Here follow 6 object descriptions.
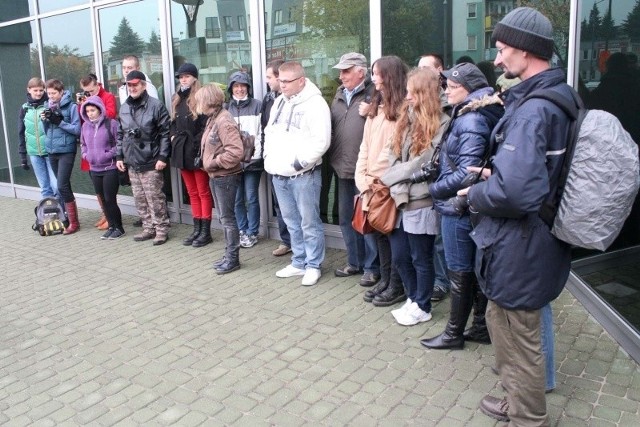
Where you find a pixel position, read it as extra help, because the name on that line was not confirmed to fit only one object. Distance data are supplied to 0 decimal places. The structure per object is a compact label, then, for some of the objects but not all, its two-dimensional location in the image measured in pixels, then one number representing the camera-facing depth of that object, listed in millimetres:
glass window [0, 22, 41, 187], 9750
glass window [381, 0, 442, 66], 5484
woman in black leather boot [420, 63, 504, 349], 3504
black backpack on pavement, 7715
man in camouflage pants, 6789
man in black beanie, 2562
